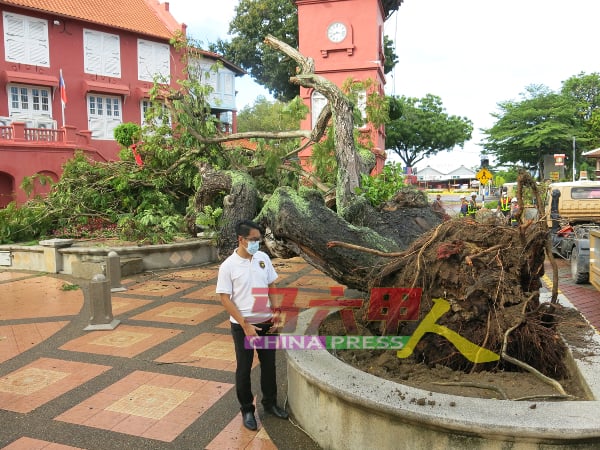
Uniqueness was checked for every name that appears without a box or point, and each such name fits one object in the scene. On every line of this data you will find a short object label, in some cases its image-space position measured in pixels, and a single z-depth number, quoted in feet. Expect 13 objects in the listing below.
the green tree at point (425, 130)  122.31
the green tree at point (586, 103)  101.45
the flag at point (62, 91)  67.46
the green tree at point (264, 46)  97.25
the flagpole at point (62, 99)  67.92
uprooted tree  11.82
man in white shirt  11.32
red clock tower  66.80
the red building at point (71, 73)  60.39
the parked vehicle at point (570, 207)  36.83
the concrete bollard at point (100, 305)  20.39
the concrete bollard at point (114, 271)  27.78
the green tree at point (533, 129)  97.19
